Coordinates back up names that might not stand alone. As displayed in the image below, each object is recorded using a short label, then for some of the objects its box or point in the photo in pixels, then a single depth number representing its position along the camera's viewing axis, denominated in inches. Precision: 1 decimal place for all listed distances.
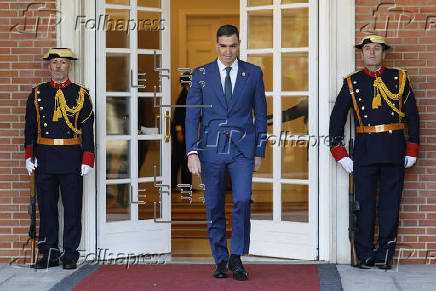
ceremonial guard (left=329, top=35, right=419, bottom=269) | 478.9
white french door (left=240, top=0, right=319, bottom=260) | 515.8
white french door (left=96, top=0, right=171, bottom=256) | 520.1
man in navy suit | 446.3
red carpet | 437.1
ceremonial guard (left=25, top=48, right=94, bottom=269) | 487.8
